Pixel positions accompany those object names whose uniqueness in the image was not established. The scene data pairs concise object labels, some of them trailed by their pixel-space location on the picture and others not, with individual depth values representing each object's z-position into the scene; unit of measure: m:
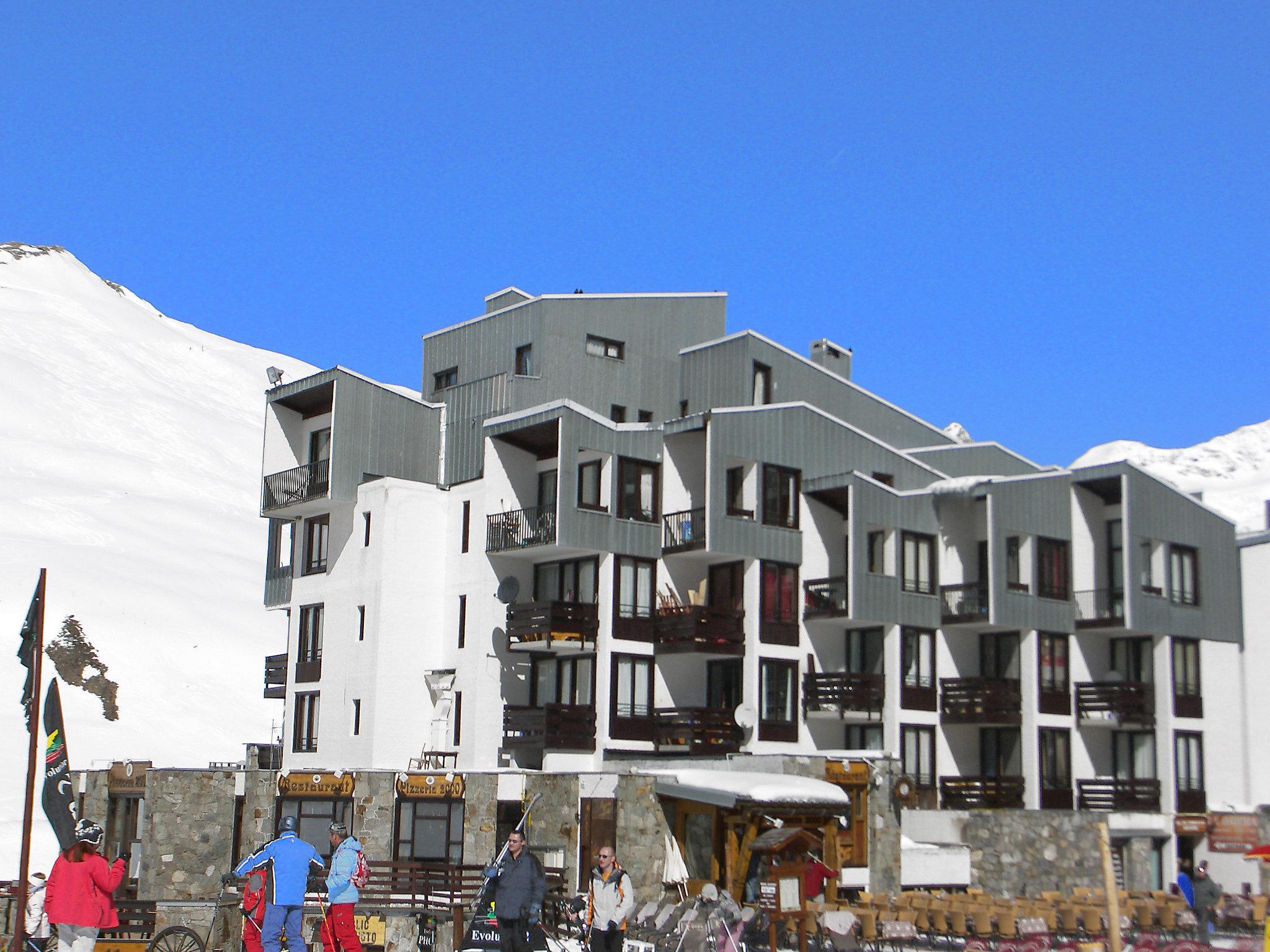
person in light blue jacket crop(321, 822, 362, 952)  20.66
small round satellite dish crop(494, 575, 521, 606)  44.09
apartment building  44.12
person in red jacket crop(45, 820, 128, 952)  18.38
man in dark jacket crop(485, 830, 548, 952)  19.09
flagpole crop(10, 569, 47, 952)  19.53
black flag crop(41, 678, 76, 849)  19.45
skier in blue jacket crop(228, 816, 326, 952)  19.61
